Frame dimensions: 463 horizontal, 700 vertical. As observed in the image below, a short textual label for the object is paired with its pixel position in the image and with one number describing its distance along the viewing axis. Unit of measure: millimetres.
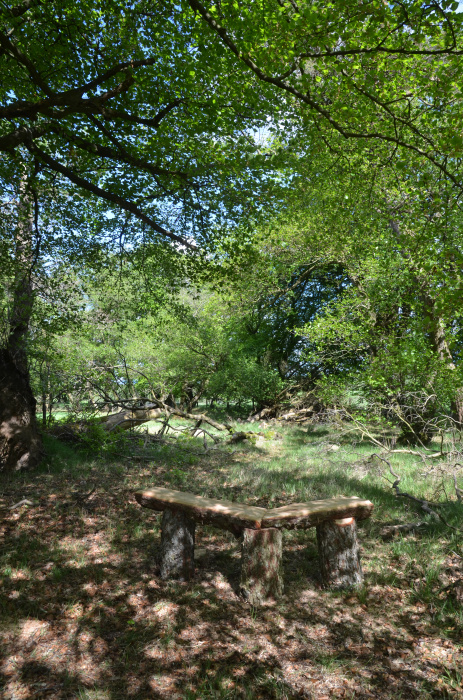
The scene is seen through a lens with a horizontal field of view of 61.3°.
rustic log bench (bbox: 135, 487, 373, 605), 4125
